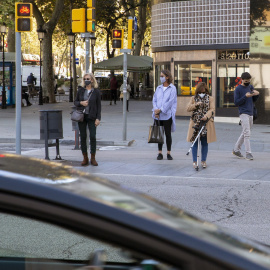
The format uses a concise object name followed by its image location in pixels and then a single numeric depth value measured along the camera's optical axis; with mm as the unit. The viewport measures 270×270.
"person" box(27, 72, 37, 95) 47219
